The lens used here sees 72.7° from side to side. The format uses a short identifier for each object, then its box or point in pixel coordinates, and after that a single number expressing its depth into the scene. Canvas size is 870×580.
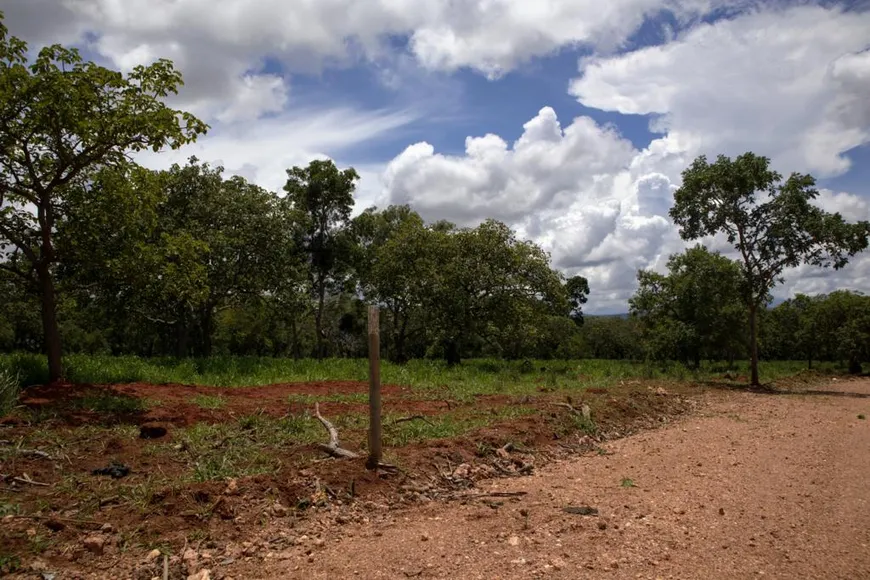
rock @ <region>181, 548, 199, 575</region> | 4.36
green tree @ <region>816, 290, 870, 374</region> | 33.19
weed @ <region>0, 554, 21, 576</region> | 4.06
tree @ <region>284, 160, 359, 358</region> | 27.05
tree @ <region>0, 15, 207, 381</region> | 9.48
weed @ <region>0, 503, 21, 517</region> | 4.77
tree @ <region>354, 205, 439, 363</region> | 24.69
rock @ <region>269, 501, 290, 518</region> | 5.32
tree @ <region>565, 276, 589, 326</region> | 74.00
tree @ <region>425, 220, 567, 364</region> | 23.42
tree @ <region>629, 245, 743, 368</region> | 28.34
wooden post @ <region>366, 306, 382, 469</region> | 6.20
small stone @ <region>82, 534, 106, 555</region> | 4.43
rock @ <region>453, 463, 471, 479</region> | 6.82
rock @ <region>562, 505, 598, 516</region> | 5.62
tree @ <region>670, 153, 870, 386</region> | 19.56
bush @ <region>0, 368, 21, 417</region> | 8.02
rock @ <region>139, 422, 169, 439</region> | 7.50
